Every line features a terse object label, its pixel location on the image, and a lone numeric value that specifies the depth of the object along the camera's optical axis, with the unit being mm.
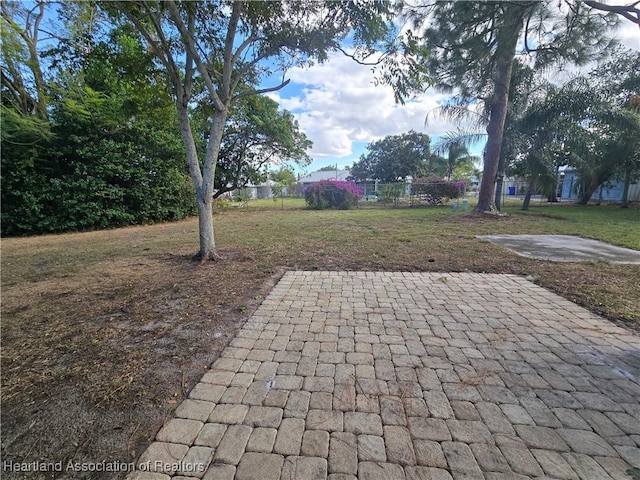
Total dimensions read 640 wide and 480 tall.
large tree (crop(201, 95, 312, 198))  14938
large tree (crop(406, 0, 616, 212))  4926
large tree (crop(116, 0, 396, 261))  4211
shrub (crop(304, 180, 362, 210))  16984
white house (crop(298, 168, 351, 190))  46556
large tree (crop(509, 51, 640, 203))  11641
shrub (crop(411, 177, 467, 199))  16922
